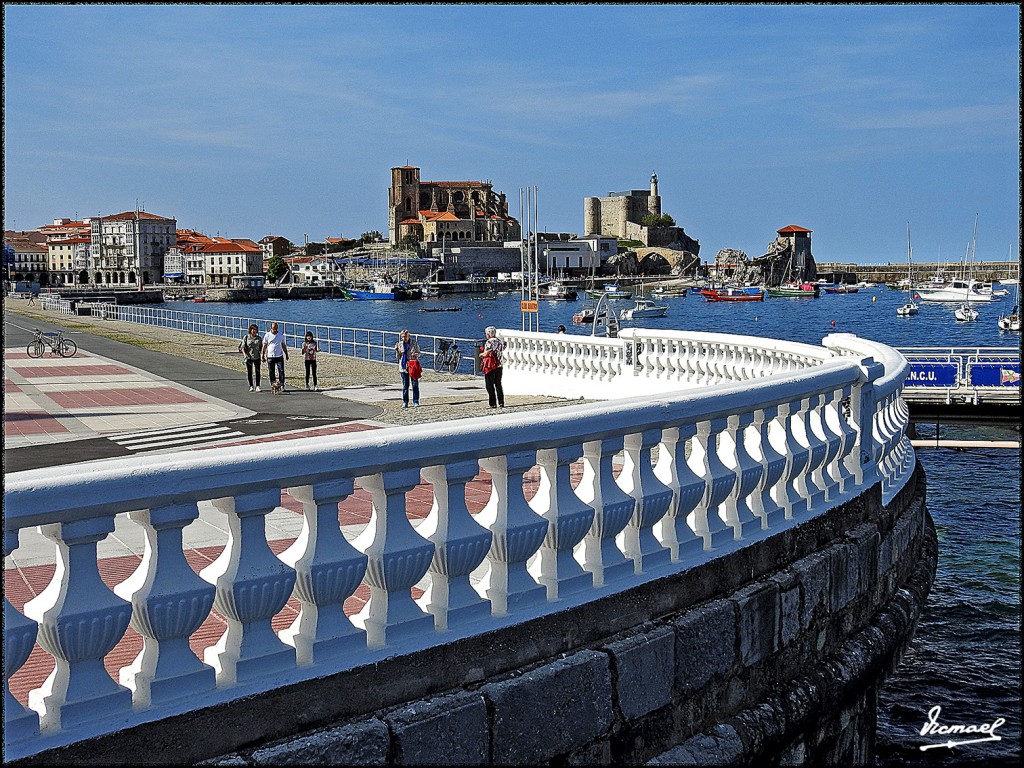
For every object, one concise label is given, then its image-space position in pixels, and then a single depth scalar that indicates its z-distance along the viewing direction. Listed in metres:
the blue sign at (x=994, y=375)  26.59
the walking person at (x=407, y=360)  17.25
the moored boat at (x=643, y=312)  94.19
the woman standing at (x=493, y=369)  16.89
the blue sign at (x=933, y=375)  26.56
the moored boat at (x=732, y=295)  165.12
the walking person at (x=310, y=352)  20.86
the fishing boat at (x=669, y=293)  186.25
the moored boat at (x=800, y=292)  183.76
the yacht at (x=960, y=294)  130.75
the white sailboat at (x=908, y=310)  112.41
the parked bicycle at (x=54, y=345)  30.11
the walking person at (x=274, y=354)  19.86
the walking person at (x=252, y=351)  20.00
